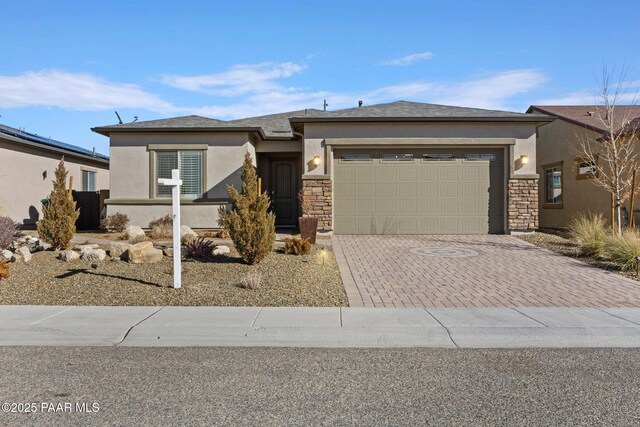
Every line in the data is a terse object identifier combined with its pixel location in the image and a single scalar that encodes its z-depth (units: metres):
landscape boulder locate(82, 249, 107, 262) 10.80
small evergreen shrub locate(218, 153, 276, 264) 10.25
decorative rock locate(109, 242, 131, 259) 10.91
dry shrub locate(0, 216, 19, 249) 11.55
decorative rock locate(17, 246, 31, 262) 10.80
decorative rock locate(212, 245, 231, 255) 11.44
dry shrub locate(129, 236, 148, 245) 12.82
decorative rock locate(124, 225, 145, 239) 13.69
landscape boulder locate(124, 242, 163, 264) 10.59
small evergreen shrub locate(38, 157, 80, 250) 11.82
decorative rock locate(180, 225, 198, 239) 13.79
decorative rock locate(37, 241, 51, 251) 12.25
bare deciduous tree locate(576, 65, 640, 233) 14.16
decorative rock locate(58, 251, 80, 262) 10.76
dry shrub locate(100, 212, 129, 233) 16.41
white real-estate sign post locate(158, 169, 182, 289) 8.28
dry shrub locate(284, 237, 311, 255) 11.77
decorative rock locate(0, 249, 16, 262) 10.61
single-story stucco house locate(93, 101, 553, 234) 15.57
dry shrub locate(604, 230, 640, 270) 10.48
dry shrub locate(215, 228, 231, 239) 15.13
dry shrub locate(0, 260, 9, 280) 9.09
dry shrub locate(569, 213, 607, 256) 11.96
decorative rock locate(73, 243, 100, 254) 11.12
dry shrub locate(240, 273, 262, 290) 8.49
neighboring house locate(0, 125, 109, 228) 18.33
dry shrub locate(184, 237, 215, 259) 11.05
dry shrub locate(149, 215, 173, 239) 14.70
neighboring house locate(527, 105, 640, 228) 17.59
